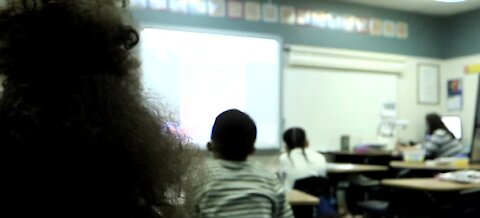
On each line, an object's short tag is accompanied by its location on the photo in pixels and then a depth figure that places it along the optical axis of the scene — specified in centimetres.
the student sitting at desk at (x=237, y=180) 195
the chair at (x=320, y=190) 390
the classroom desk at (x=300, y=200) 290
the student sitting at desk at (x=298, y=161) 408
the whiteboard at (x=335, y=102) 621
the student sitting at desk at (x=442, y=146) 565
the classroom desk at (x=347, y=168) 515
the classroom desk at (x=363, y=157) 618
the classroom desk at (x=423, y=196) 359
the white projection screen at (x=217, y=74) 497
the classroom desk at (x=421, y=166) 479
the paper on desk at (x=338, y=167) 520
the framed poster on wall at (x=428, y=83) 721
